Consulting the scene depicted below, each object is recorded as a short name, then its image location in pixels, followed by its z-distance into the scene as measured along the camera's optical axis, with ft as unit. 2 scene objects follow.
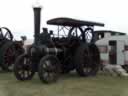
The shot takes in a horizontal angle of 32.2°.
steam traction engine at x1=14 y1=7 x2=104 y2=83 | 23.11
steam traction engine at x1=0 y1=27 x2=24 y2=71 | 30.85
